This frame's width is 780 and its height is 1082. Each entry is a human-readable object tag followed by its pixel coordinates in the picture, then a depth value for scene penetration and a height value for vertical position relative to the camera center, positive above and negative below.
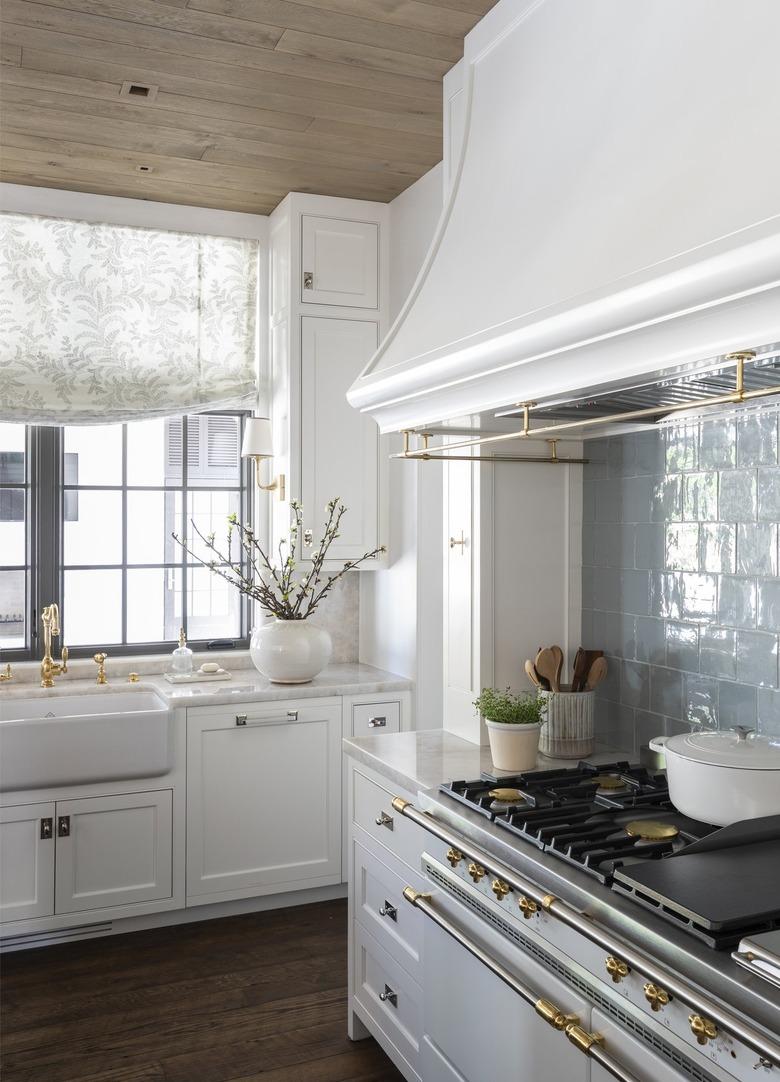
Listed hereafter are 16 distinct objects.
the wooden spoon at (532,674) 2.41 -0.36
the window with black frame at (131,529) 3.88 +0.02
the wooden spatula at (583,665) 2.39 -0.33
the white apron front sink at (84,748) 3.16 -0.74
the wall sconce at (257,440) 3.82 +0.39
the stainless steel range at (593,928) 1.26 -0.61
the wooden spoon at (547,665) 2.42 -0.34
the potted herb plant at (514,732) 2.20 -0.47
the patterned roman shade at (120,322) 3.72 +0.88
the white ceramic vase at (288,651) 3.59 -0.45
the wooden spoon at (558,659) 2.44 -0.32
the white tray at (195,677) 3.72 -0.58
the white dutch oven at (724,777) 1.62 -0.43
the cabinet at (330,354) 3.80 +0.75
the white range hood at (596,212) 1.27 +0.56
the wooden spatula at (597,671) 2.35 -0.34
